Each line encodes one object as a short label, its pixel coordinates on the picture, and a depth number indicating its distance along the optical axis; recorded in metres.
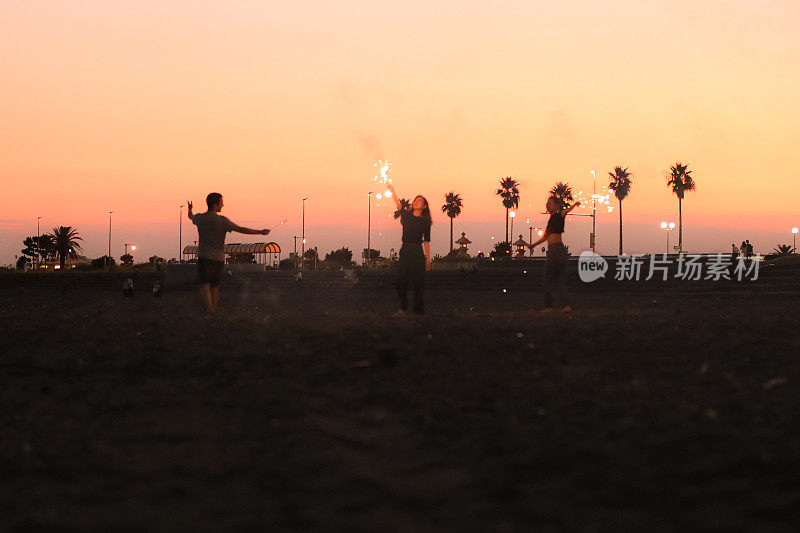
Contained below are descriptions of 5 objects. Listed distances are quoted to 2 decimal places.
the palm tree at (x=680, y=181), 92.25
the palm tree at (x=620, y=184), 94.06
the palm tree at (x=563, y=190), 101.19
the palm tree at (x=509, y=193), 101.50
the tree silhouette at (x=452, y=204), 114.25
